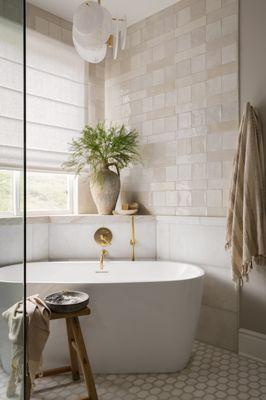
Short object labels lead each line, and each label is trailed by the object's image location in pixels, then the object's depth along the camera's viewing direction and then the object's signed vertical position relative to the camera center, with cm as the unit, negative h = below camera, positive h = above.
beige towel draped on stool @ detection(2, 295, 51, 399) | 182 -70
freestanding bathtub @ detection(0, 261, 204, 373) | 216 -80
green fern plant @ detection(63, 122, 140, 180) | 318 +49
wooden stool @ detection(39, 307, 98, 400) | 188 -82
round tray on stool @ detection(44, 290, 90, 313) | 192 -58
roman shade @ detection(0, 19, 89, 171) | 314 +101
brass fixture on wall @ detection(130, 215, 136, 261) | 318 -35
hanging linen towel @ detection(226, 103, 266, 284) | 236 +1
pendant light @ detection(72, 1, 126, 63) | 202 +105
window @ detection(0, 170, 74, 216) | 323 +9
